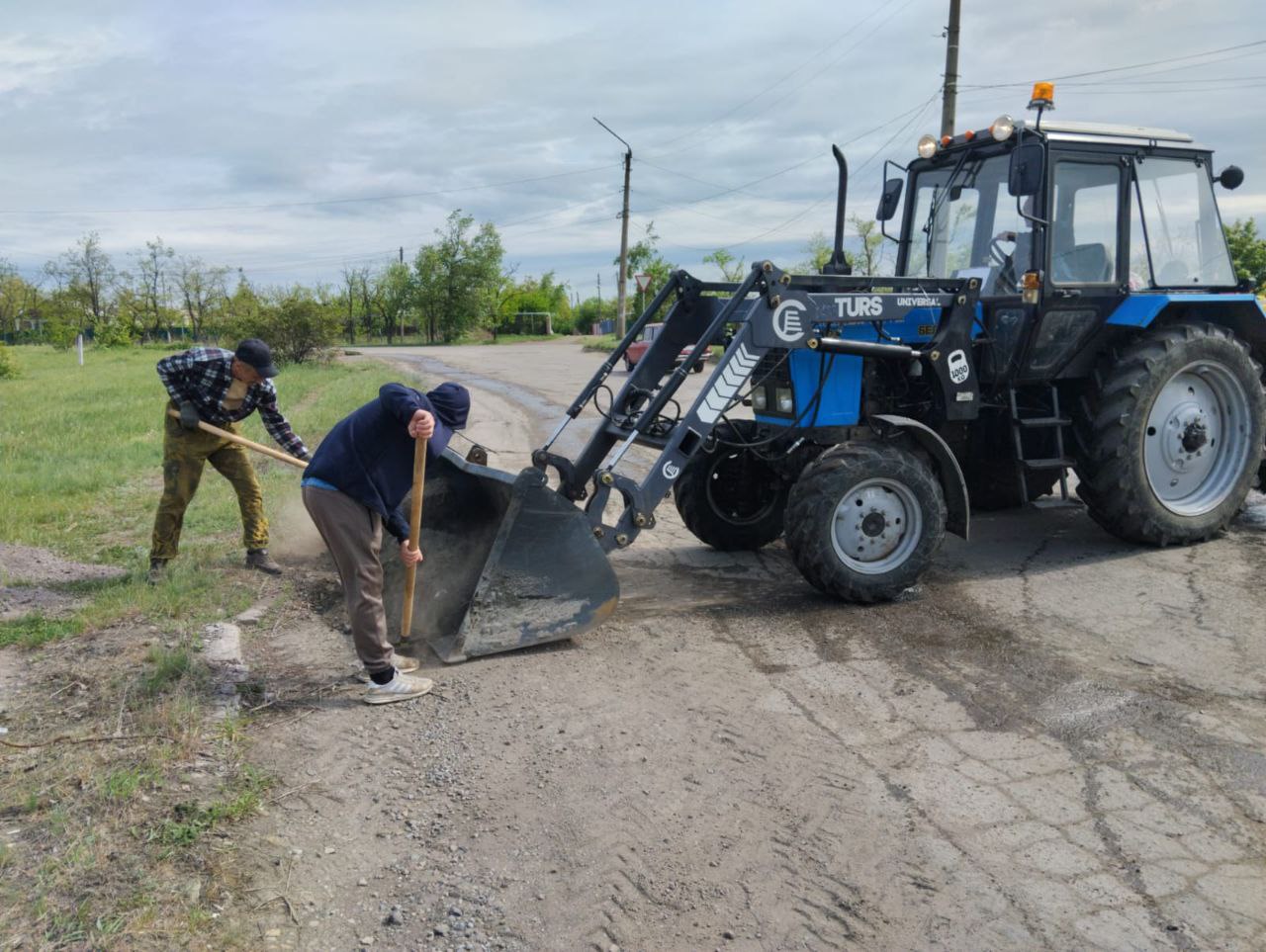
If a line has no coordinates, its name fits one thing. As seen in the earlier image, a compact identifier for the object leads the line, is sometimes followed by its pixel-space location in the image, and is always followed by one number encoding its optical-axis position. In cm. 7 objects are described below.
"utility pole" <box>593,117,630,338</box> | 3796
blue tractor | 561
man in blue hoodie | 462
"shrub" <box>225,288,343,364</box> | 2812
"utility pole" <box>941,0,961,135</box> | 1645
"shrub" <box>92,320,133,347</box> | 4534
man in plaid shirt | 641
